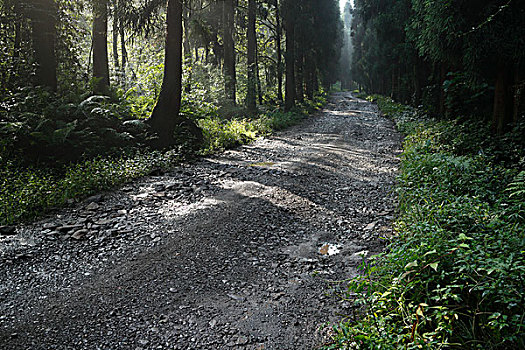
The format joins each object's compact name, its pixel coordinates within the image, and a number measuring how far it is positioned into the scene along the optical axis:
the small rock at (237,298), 3.63
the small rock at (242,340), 3.03
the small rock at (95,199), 6.13
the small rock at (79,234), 4.80
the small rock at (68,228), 4.99
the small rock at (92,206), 5.82
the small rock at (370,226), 5.29
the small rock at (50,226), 5.04
